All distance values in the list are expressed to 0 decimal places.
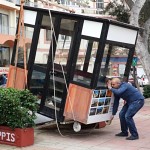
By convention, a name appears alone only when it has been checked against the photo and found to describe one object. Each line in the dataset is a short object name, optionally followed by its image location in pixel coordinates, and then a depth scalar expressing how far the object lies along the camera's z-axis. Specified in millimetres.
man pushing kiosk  10167
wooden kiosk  10002
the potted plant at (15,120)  9068
